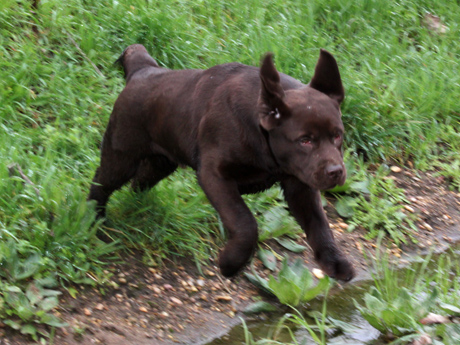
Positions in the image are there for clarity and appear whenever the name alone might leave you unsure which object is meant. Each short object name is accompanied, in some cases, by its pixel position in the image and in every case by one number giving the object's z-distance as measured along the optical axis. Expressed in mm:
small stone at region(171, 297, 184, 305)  8648
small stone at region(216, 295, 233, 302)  8930
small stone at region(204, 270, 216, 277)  9266
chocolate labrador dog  7500
